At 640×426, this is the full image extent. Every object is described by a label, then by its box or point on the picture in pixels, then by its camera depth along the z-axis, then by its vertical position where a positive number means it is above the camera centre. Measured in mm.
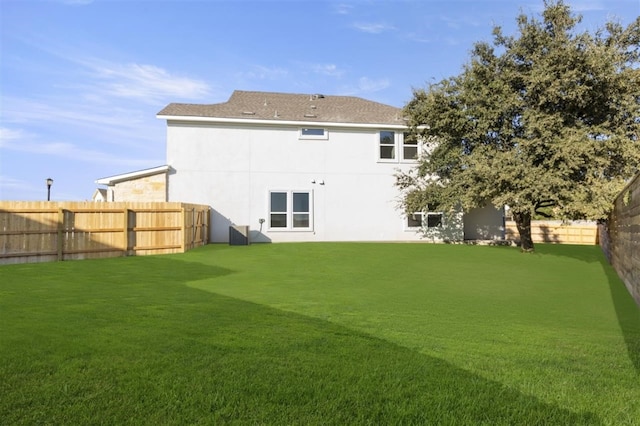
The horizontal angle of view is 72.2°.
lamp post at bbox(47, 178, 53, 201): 26592 +2310
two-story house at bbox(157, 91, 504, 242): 21141 +2678
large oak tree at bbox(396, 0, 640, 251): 16531 +4436
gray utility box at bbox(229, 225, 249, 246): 19625 -606
